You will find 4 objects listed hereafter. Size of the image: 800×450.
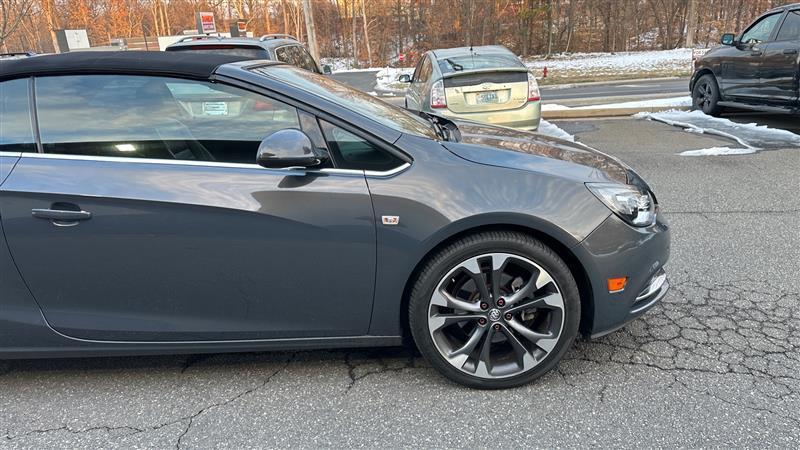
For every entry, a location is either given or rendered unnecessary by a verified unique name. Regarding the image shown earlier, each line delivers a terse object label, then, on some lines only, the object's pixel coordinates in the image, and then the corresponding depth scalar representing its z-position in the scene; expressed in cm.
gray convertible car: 228
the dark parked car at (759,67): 726
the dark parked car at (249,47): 595
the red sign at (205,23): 2391
